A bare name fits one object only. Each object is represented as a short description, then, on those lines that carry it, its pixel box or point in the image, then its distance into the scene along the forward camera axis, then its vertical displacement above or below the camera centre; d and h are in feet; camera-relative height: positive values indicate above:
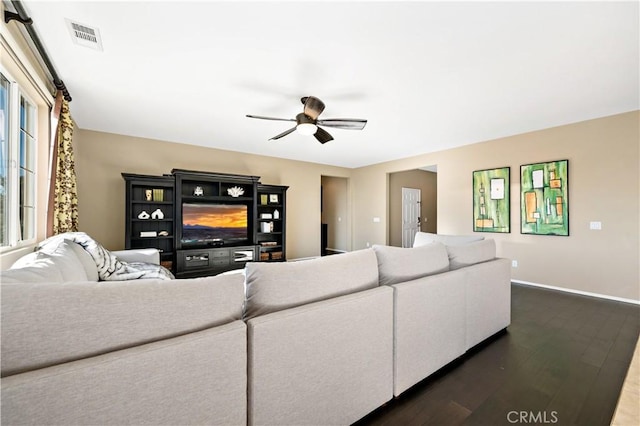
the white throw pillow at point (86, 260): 6.15 -1.04
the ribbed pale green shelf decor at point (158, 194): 15.40 +1.27
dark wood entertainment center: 15.06 -0.15
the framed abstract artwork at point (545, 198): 13.25 +0.86
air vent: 6.62 +4.67
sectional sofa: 2.58 -1.63
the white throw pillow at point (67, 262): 4.62 -0.85
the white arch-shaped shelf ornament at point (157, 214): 15.33 +0.12
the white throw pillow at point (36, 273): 3.07 -0.74
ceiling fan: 9.39 +3.59
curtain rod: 5.90 +4.57
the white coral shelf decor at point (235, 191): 17.63 +1.64
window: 7.13 +1.47
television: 16.22 -0.51
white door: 24.48 +0.12
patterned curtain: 9.20 +1.54
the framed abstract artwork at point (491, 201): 15.19 +0.85
